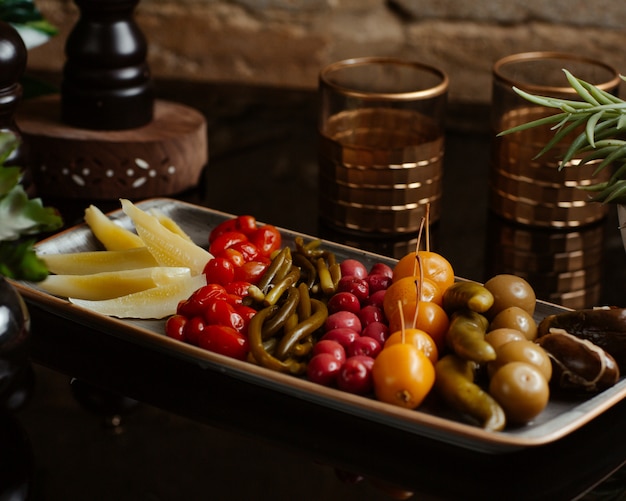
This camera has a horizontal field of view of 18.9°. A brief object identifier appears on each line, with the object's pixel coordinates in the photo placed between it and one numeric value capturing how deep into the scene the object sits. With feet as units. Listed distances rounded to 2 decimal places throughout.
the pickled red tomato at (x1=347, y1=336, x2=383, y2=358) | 3.07
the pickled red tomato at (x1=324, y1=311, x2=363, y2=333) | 3.14
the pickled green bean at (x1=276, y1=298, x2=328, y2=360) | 3.09
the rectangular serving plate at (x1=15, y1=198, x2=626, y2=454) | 2.87
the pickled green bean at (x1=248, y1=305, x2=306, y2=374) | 3.05
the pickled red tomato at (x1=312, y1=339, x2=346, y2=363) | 3.05
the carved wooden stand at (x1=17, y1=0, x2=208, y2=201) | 3.84
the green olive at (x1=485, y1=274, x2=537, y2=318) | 3.15
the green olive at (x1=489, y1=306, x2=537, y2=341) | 3.09
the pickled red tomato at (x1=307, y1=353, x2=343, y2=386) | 3.02
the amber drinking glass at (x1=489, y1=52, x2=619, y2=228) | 3.68
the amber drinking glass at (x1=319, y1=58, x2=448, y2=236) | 3.65
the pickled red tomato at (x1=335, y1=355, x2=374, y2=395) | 2.99
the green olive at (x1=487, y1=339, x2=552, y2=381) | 2.96
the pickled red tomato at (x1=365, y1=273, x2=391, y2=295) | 3.29
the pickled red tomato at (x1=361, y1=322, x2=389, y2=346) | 3.12
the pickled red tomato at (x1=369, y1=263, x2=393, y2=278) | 3.34
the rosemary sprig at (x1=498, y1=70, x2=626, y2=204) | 3.31
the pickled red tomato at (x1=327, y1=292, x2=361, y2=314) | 3.22
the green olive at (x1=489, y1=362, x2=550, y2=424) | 2.90
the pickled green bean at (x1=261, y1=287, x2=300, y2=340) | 3.15
